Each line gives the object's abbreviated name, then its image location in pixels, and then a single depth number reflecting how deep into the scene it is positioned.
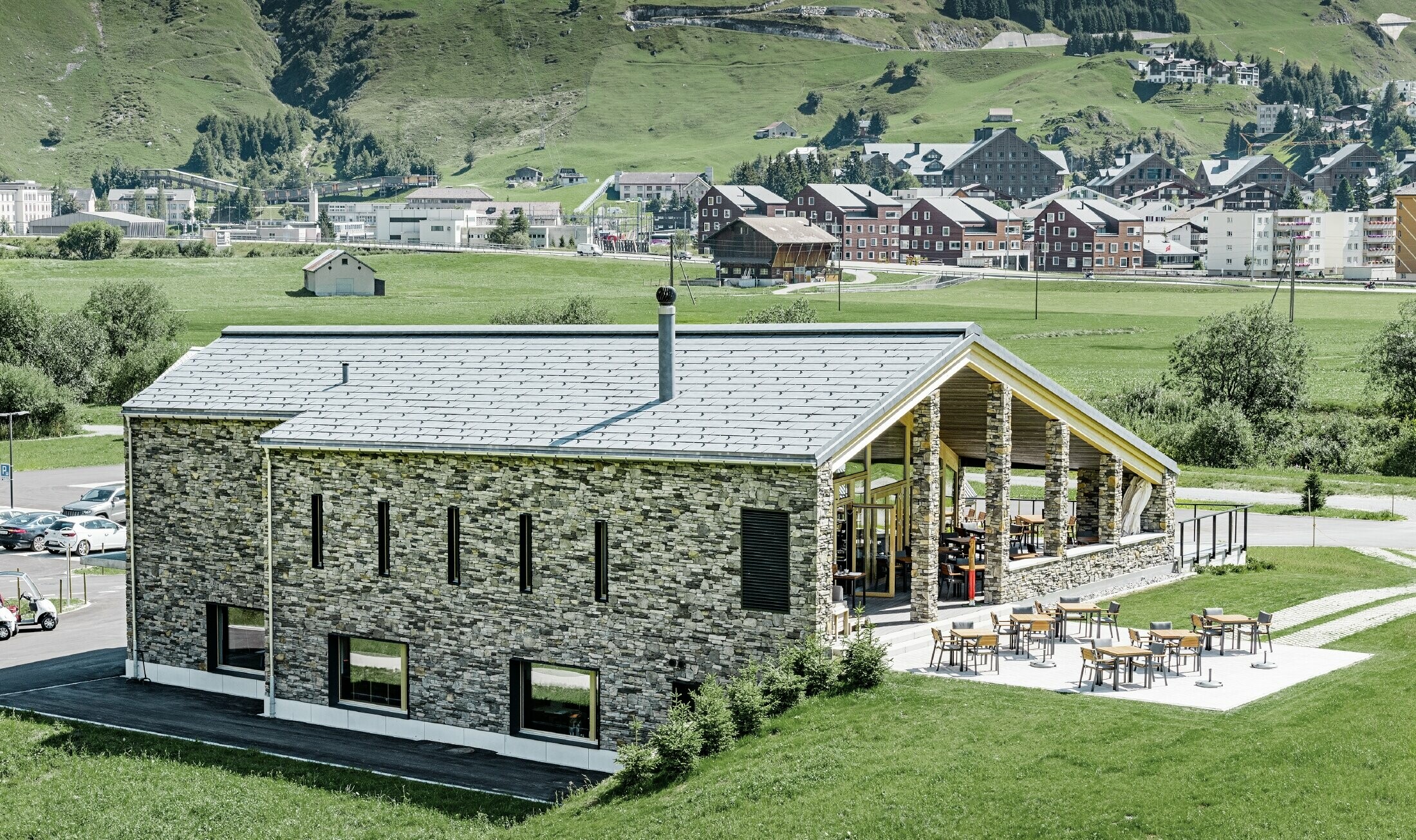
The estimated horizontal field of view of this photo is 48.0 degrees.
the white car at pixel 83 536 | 54.91
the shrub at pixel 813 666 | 26.02
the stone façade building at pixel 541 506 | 27.56
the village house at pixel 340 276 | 164.62
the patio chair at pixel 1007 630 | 29.64
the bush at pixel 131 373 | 99.31
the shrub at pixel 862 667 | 26.16
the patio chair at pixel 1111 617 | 30.50
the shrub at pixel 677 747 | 24.33
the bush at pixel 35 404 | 84.25
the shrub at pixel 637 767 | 24.50
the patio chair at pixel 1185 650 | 27.45
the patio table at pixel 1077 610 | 30.92
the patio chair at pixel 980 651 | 27.57
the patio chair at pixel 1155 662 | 26.61
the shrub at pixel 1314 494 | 53.56
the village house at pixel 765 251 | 180.50
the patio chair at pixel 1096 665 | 26.50
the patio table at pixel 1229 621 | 28.98
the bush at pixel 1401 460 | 70.62
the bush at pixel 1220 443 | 70.56
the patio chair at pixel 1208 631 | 29.23
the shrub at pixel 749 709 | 24.97
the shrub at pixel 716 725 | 24.73
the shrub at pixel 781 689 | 25.50
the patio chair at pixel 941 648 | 27.91
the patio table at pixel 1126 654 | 26.17
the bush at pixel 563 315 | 114.12
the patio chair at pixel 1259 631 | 28.94
